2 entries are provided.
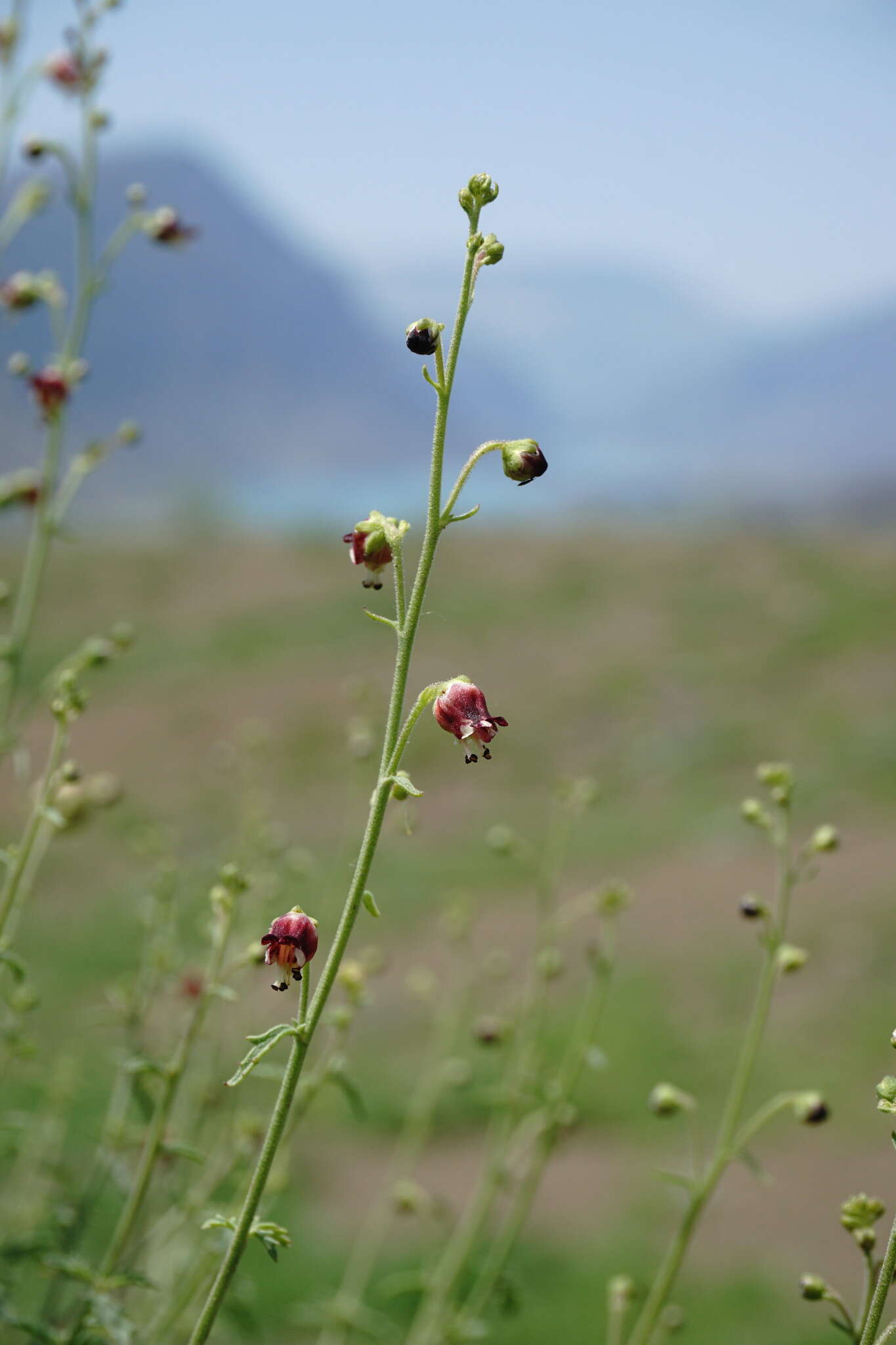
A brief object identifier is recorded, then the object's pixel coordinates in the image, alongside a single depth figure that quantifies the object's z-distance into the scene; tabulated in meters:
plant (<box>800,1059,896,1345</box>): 0.36
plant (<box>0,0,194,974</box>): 0.54
